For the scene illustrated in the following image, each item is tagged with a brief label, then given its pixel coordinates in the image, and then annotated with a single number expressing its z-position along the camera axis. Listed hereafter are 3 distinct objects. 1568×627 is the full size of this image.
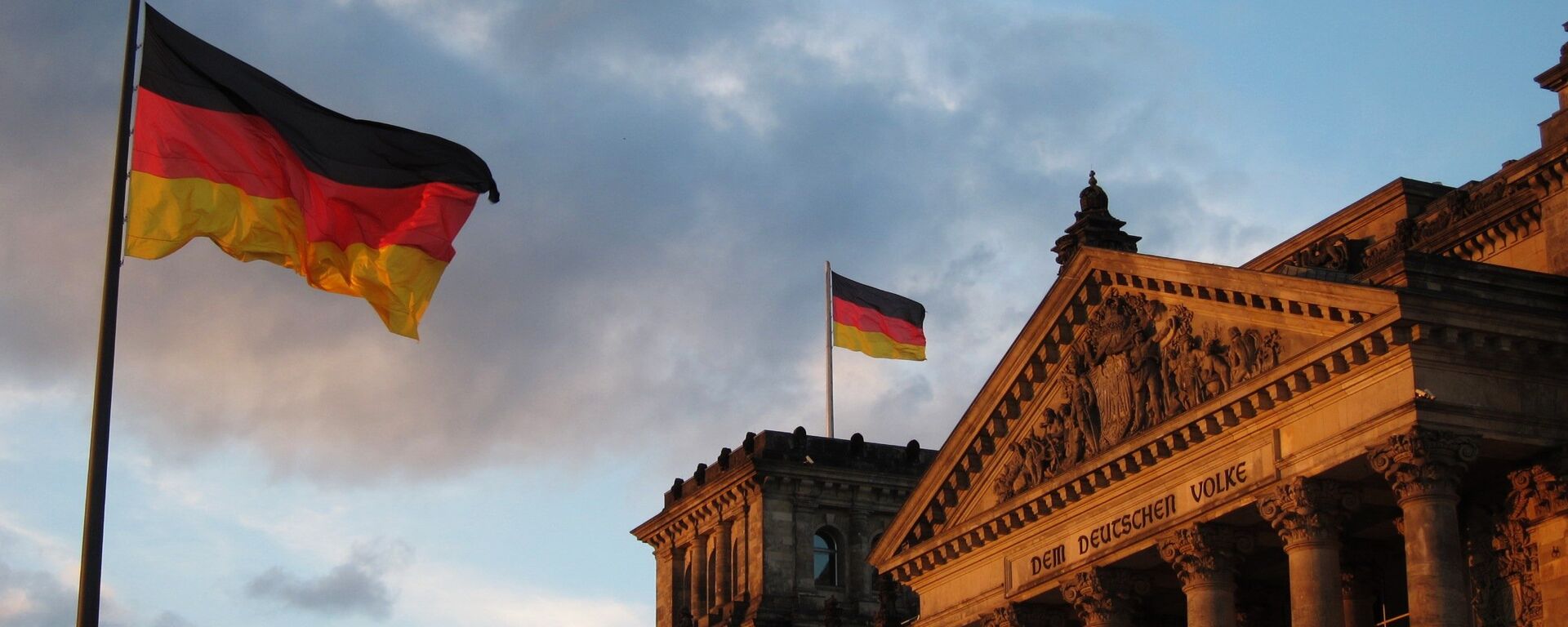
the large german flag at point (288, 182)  24.36
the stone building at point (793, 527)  67.44
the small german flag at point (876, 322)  66.69
